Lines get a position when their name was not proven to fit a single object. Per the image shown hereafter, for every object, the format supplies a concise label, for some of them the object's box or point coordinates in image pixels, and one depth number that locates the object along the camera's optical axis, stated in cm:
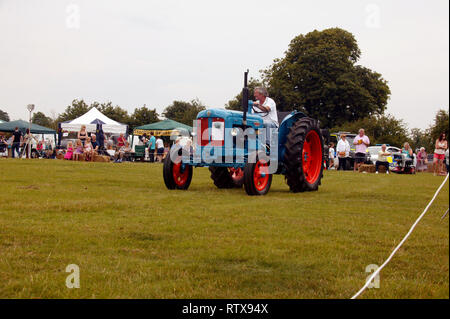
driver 1036
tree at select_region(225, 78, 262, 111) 5196
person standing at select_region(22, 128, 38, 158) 2747
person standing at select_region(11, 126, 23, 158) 2686
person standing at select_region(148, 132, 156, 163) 2866
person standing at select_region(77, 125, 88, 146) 2555
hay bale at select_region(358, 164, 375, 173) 2371
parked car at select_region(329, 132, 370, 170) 2669
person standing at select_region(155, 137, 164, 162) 2977
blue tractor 942
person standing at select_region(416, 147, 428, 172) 2911
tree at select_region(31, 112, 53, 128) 11055
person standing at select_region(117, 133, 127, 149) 3102
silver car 2907
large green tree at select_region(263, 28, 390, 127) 4012
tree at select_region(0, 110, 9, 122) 7635
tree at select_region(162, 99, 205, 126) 8138
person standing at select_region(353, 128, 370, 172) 2158
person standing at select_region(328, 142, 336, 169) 2780
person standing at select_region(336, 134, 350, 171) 2270
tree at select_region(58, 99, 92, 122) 8104
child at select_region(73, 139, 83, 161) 2606
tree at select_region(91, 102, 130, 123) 7338
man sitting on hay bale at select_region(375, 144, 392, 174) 2433
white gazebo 3225
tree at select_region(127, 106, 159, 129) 6512
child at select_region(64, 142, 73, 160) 2712
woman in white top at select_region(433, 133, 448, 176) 1959
